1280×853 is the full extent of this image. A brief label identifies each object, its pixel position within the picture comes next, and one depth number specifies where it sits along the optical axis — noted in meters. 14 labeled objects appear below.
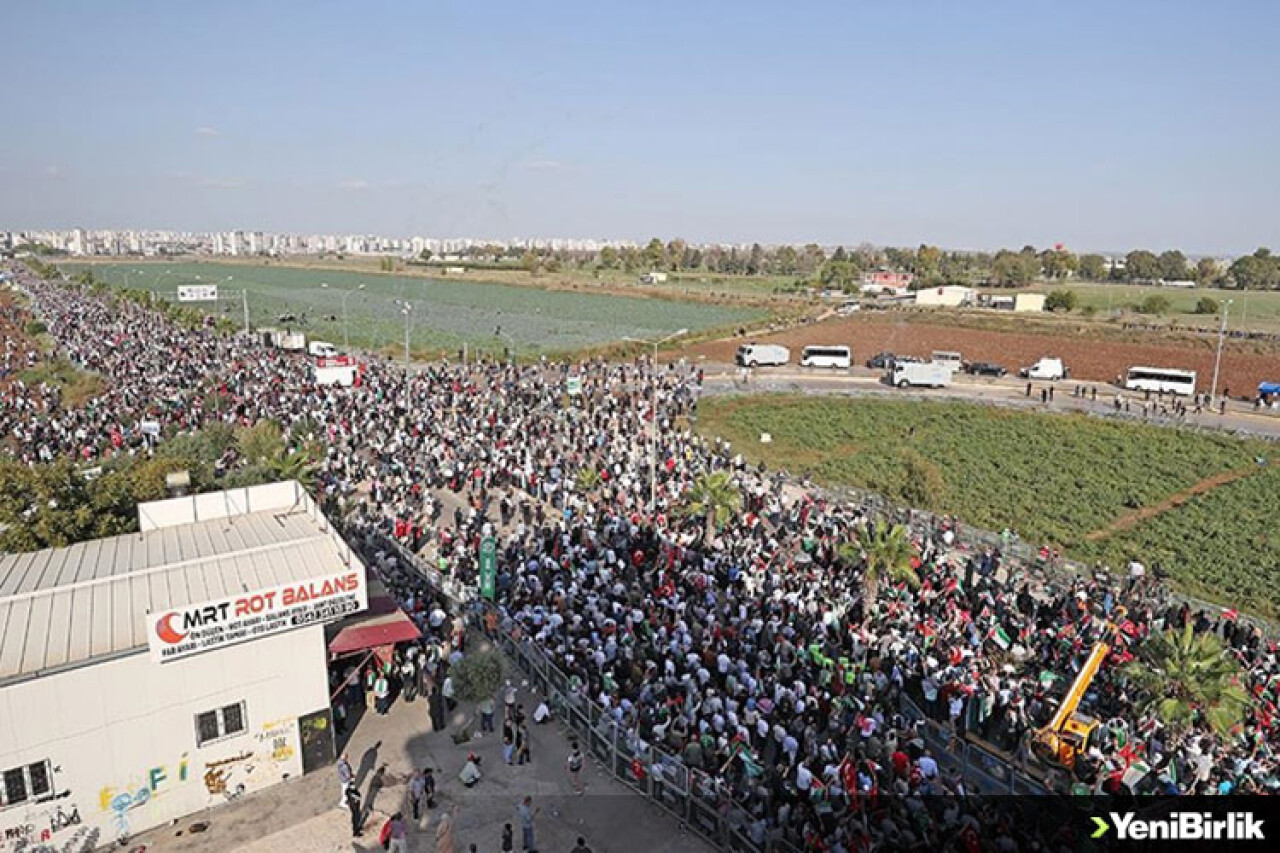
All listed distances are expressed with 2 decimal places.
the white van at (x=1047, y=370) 54.25
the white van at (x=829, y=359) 58.50
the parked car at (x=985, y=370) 56.19
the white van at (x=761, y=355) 58.28
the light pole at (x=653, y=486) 26.00
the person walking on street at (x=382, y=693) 15.84
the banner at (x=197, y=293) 87.50
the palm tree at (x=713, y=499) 24.88
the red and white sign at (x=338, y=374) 43.19
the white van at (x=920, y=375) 51.03
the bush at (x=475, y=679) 15.74
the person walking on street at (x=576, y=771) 13.78
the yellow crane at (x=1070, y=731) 14.76
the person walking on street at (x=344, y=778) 13.05
